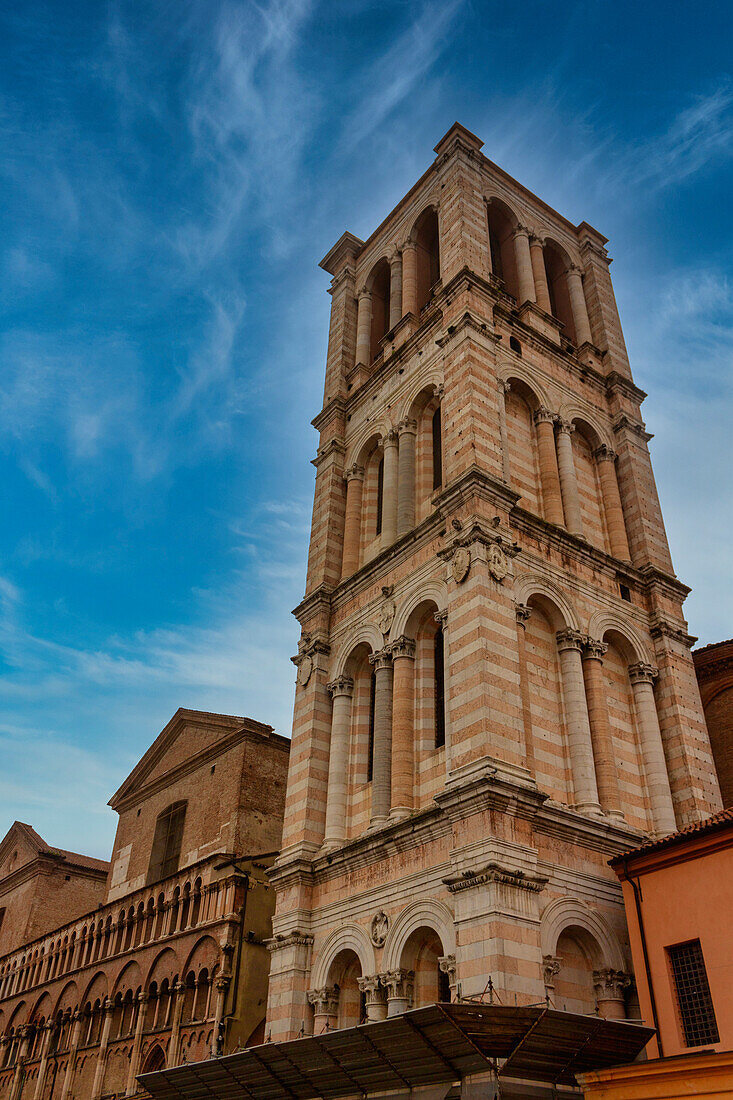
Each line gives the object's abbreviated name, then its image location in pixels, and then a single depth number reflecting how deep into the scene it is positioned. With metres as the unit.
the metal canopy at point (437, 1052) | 13.38
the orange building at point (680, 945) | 14.64
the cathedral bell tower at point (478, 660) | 17.86
